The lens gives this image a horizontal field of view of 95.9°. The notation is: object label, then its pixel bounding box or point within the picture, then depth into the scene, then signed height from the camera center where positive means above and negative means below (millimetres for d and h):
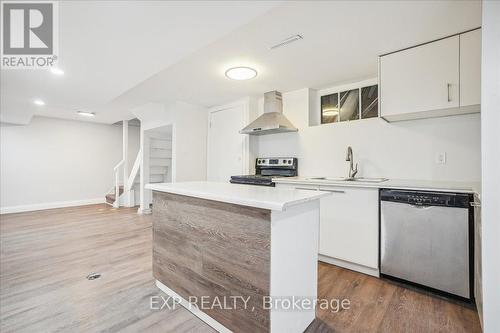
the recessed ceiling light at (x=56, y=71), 2489 +1085
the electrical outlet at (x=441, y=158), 2299 +84
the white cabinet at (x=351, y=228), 2193 -634
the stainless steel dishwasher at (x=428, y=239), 1747 -615
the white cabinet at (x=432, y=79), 1887 +801
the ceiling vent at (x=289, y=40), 1984 +1142
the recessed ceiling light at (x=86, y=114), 4934 +1208
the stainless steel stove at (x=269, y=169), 3150 -50
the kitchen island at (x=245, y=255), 1215 -555
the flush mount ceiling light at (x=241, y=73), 2660 +1143
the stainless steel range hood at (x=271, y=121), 3207 +676
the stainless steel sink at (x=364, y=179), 2538 -148
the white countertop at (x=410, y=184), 1785 -166
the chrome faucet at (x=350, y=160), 2751 +71
